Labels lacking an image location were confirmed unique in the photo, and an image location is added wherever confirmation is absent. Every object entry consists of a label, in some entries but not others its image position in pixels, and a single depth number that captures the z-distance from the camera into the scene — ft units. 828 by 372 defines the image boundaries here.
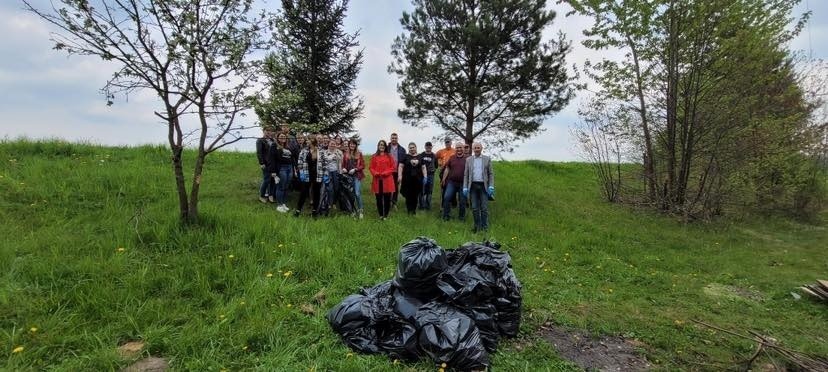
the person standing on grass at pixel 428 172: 29.27
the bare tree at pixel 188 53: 15.53
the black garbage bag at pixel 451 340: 10.17
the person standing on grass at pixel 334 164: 24.99
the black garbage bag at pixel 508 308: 12.16
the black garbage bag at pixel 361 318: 11.17
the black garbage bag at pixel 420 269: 11.83
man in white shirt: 25.70
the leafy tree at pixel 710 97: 33.17
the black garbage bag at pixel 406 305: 11.43
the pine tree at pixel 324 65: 39.45
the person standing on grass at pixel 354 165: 26.84
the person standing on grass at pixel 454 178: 27.21
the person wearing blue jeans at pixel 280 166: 26.45
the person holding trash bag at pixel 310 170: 25.03
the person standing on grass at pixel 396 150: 28.66
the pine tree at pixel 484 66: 37.58
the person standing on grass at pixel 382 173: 26.30
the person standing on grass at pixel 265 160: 26.78
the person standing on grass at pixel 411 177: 28.02
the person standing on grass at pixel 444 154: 31.78
